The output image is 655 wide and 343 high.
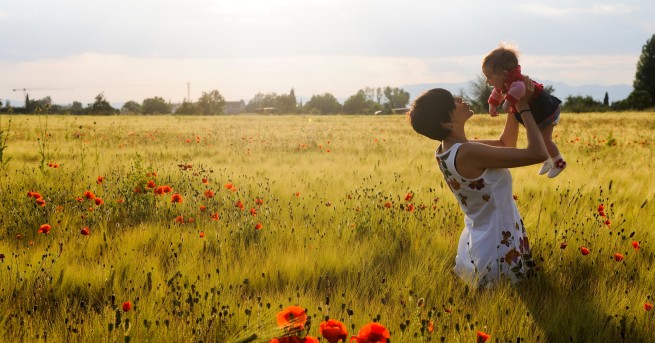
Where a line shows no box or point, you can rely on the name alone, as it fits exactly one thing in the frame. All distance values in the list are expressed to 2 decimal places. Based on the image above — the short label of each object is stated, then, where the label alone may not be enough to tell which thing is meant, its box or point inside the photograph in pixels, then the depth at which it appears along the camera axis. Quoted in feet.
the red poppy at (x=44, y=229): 10.74
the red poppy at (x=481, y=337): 5.97
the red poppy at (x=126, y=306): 6.87
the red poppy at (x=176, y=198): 13.48
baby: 10.85
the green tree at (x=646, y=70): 212.02
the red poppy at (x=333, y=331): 4.93
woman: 10.79
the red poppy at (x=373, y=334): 4.99
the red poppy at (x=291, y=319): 5.16
